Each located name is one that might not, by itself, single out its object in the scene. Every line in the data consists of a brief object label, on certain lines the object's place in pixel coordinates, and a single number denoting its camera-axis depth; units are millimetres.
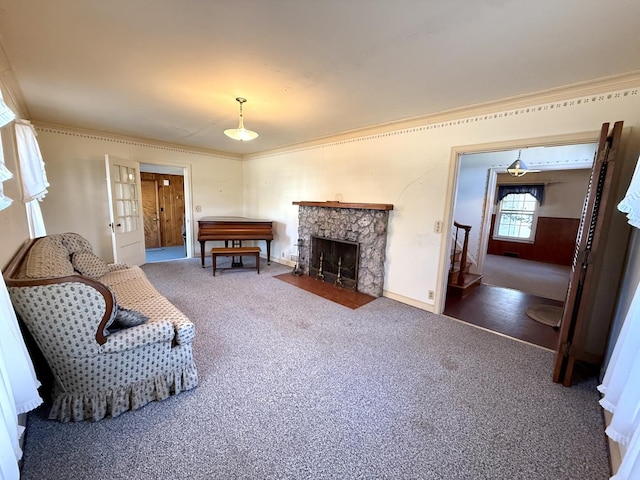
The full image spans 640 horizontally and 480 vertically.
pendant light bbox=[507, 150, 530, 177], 4174
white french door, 4121
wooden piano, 4801
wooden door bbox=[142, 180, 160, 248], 6796
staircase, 4000
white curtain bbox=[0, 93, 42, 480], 953
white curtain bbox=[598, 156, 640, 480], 1004
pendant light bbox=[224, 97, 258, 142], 2625
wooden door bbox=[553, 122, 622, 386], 1753
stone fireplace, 3652
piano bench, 4425
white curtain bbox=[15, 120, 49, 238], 2322
